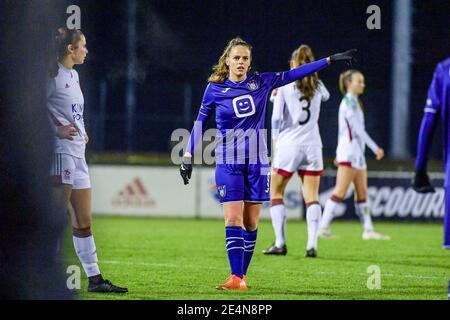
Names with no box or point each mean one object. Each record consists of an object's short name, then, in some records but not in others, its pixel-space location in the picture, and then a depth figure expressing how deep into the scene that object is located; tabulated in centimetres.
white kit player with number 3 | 2103
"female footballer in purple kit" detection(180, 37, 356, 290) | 1483
